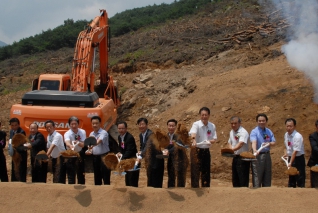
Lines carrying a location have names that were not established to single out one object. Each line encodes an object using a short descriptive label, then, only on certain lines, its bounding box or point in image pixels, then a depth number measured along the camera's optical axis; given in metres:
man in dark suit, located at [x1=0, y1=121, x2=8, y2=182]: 8.27
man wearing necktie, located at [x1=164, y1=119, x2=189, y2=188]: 7.49
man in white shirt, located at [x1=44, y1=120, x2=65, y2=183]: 7.98
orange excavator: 10.99
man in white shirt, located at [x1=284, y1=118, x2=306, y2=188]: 7.57
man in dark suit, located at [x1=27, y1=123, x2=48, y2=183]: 8.07
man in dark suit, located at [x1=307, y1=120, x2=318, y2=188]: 7.43
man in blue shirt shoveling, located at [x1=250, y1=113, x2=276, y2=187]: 7.68
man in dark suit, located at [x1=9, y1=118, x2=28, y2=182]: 8.29
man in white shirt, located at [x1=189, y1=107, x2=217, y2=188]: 7.67
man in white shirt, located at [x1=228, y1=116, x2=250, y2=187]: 7.54
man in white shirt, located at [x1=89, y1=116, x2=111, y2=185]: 7.94
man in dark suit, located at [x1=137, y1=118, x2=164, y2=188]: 7.58
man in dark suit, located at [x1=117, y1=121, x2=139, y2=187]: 7.63
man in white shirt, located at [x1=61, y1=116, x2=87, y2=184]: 7.88
